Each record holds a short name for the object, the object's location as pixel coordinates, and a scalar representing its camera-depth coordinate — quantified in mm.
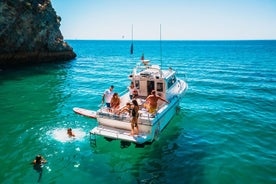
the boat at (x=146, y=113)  10742
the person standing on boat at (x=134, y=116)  10414
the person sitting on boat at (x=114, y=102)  12391
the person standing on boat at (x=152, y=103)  11516
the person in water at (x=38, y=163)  10406
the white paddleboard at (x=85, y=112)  15562
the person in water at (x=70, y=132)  13250
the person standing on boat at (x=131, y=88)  14062
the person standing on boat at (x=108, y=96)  12856
